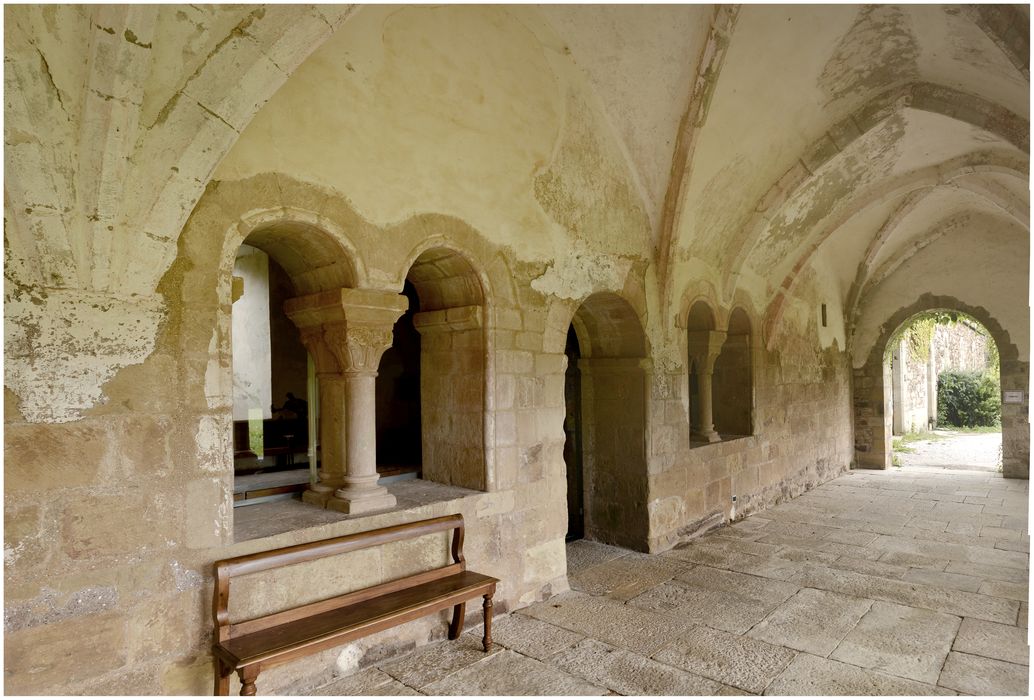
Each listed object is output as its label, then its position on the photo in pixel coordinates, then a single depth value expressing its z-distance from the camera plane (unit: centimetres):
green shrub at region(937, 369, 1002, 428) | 1739
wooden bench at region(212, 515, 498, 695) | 222
